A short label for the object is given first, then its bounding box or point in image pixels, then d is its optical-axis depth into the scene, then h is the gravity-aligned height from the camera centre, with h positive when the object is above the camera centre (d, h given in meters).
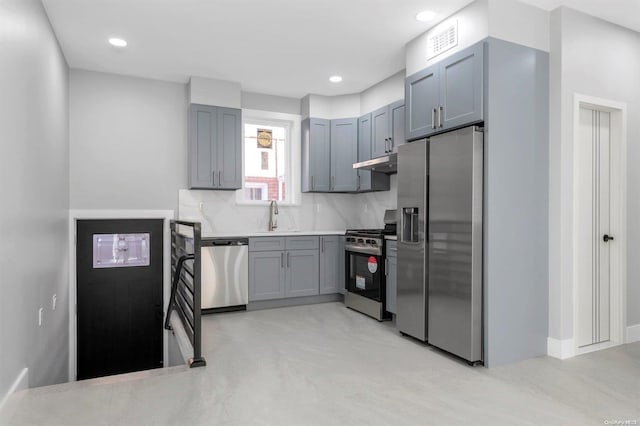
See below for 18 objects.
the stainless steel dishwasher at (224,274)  4.56 -0.70
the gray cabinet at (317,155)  5.43 +0.82
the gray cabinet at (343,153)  5.43 +0.86
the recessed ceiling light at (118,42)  3.79 +1.67
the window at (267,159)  5.47 +0.79
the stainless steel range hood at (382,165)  4.35 +0.59
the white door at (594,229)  3.38 -0.11
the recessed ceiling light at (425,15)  3.22 +1.65
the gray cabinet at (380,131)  4.77 +1.04
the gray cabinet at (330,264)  5.16 -0.65
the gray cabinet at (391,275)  4.09 -0.63
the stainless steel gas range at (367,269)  4.28 -0.63
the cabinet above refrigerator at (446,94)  3.02 +1.01
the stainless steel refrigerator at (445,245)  3.00 -0.25
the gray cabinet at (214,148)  4.79 +0.82
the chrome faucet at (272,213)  5.42 +0.02
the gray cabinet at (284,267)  4.81 -0.66
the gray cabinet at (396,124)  4.49 +1.06
